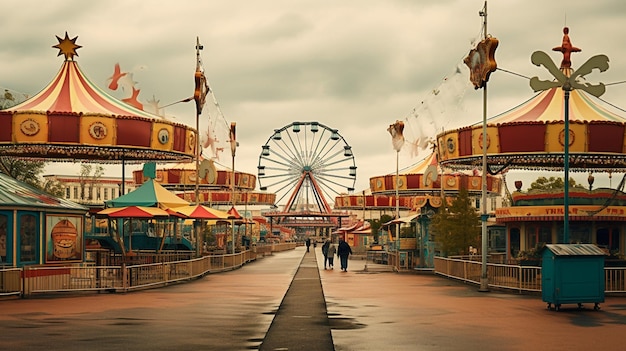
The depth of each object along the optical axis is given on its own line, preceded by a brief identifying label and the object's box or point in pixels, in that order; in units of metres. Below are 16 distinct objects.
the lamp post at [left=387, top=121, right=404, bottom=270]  46.03
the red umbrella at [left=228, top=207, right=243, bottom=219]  38.70
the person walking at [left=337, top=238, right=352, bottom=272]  37.81
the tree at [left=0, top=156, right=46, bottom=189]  58.53
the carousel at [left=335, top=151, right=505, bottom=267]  38.25
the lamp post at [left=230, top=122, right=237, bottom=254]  48.81
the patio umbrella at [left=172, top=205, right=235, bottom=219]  32.41
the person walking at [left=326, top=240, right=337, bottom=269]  40.34
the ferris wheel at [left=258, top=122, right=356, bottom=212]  98.81
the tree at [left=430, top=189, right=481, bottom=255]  34.16
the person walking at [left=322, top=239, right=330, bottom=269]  40.53
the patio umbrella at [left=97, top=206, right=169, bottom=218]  27.33
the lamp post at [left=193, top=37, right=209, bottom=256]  33.75
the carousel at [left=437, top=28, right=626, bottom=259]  29.91
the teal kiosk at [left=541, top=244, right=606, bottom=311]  18.62
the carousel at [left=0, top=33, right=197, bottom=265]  25.08
